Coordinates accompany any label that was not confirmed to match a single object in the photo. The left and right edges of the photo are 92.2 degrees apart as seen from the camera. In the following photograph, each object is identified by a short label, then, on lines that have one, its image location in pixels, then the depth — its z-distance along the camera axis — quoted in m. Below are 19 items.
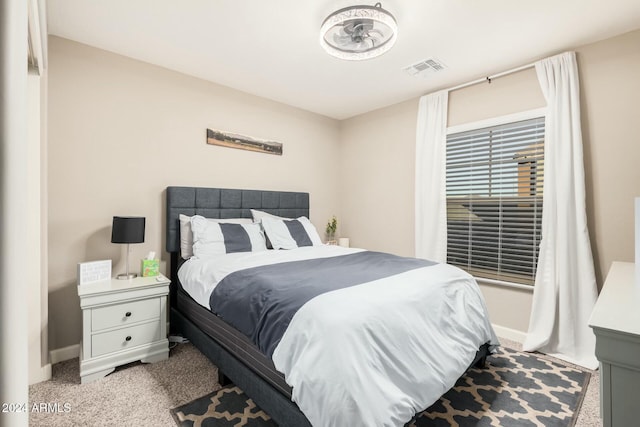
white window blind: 2.94
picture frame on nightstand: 2.37
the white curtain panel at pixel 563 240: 2.56
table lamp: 2.48
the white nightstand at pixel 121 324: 2.19
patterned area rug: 1.81
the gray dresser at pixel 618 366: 0.98
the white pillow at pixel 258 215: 3.45
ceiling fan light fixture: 2.06
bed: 1.62
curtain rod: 2.89
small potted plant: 4.50
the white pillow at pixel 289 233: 3.23
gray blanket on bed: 1.63
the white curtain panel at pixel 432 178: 3.50
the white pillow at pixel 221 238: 2.80
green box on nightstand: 2.73
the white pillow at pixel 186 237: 2.89
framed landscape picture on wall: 3.40
